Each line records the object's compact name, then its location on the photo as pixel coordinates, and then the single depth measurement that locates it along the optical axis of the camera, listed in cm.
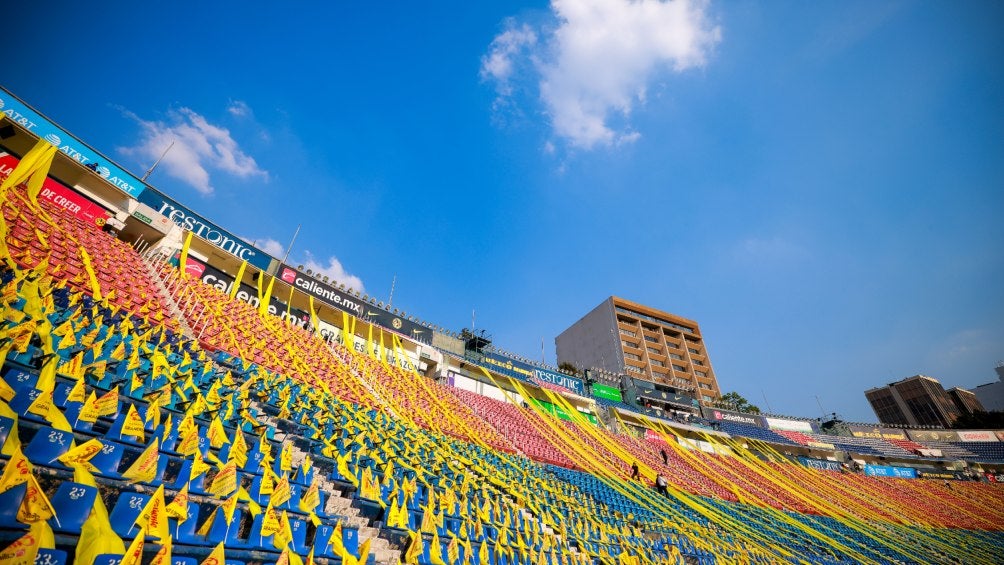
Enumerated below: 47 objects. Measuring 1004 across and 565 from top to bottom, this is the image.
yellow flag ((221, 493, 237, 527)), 356
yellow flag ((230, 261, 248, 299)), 1629
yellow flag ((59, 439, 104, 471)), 321
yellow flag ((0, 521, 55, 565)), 206
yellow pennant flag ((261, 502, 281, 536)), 375
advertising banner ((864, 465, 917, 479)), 3262
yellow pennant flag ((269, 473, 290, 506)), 442
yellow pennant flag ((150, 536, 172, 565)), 260
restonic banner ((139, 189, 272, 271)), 1563
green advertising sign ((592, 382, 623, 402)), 3117
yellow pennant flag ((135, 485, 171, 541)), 296
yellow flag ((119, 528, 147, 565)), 242
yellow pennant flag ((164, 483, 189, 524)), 332
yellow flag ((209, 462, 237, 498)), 407
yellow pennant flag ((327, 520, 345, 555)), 393
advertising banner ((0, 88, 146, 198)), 1224
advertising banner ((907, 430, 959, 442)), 3697
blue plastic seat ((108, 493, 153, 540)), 296
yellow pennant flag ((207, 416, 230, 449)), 517
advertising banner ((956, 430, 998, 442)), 3622
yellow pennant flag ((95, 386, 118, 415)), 436
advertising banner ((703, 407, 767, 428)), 3484
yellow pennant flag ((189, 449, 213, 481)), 404
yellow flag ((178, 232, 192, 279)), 1425
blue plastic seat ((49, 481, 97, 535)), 269
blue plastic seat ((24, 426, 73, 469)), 322
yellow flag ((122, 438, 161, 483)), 353
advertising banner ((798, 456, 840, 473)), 3193
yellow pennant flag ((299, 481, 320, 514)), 468
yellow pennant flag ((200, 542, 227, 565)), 276
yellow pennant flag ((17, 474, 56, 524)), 243
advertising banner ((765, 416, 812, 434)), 3562
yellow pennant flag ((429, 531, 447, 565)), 482
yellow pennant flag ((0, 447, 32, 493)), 244
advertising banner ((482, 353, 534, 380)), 2634
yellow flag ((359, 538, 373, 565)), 376
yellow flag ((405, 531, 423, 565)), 468
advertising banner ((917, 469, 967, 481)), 3256
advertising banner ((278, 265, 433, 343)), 1920
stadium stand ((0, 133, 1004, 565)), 335
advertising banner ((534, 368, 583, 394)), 2889
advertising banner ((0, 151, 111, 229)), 1316
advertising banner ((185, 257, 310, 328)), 1650
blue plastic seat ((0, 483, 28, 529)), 236
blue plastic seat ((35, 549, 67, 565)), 222
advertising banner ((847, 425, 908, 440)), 3719
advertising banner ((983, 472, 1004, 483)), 3259
